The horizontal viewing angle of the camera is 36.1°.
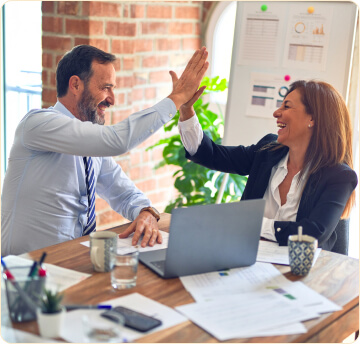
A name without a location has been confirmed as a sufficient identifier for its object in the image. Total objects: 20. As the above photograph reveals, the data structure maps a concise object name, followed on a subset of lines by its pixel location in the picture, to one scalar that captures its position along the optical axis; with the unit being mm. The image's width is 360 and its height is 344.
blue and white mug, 1579
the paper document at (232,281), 1432
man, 1918
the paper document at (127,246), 1697
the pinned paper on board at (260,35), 2963
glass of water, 1433
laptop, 1475
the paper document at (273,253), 1700
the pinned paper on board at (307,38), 2824
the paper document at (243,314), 1231
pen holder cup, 1231
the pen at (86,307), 1293
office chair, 2088
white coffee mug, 1534
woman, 1998
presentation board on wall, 2791
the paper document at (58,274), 1441
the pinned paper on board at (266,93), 2953
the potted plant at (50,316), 1166
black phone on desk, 1222
